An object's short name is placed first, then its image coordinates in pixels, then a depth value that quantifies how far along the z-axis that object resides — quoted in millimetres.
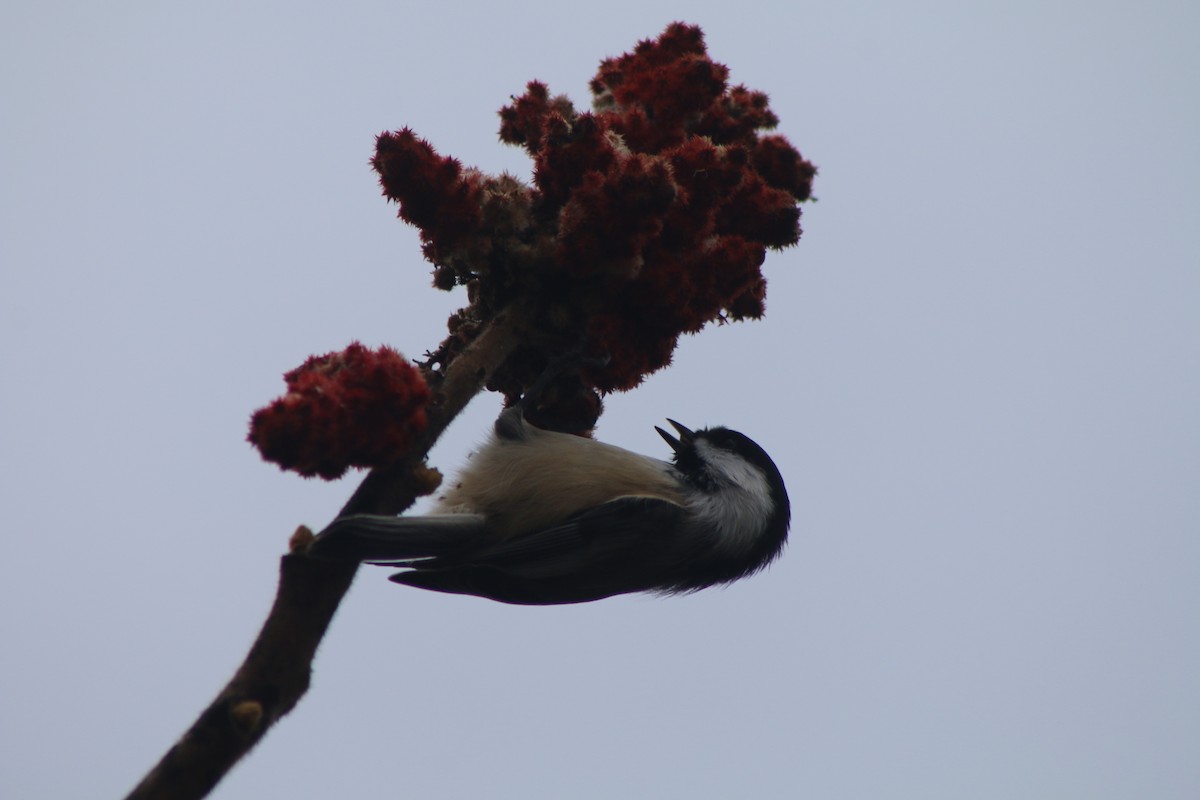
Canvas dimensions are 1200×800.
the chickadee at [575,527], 7359
